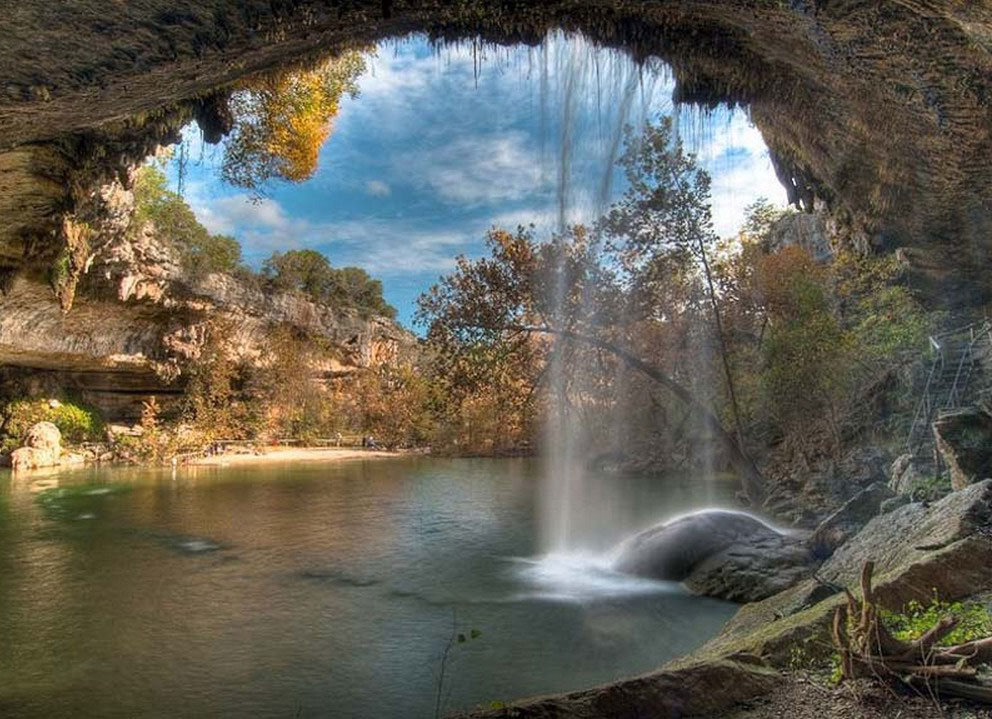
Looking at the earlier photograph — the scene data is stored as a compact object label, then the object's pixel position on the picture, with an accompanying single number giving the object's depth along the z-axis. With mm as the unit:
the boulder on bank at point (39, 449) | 24141
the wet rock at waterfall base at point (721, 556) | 8453
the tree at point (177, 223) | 27188
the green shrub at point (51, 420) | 26359
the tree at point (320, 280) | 37688
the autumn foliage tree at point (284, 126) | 11617
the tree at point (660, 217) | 18219
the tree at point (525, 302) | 18172
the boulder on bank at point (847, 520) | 9109
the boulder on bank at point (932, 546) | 4402
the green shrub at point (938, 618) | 3734
